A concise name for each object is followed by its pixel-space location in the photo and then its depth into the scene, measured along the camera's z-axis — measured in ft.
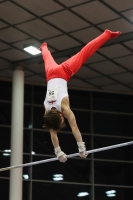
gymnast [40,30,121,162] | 27.86
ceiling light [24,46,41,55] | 51.08
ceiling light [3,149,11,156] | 57.36
